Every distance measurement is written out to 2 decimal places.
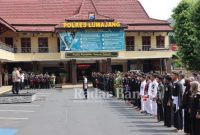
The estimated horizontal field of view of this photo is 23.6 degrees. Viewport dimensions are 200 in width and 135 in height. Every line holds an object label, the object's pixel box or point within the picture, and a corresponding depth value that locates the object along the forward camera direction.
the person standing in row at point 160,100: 17.09
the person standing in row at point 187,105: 13.65
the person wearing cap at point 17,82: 30.39
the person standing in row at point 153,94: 18.38
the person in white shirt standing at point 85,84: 29.19
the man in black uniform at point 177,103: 15.01
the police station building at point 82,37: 51.84
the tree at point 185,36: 52.72
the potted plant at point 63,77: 54.44
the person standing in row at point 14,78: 30.33
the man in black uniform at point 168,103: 15.86
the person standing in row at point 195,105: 12.61
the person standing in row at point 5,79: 50.88
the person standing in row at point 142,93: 20.50
